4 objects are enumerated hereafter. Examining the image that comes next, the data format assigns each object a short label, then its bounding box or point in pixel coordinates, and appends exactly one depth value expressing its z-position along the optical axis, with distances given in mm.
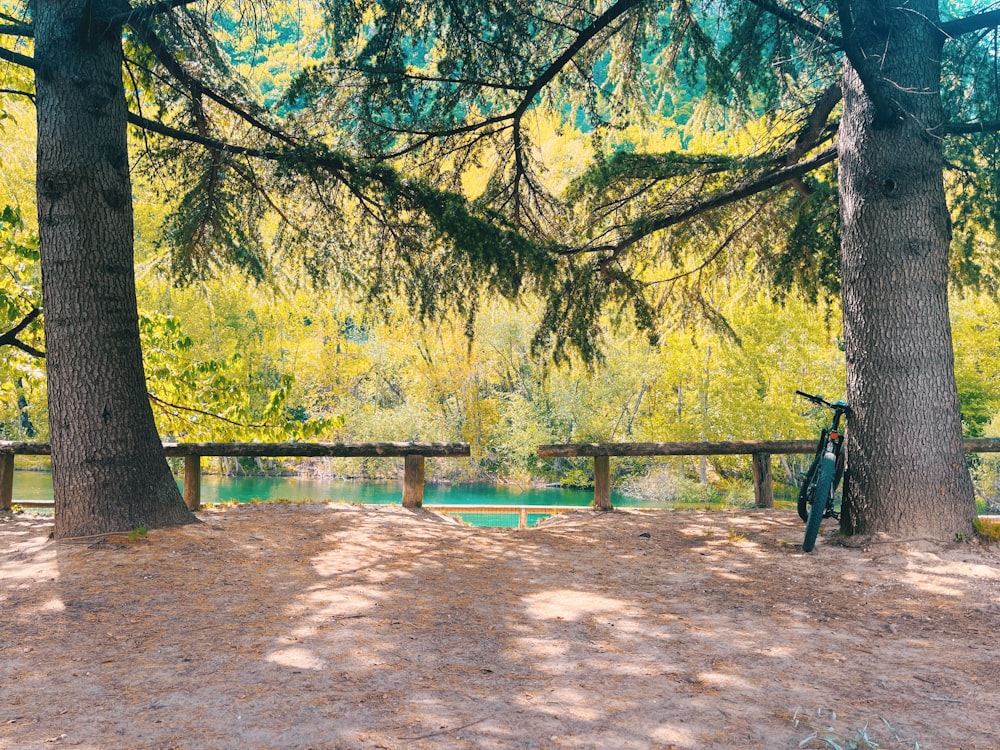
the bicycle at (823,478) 6057
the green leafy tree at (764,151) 6043
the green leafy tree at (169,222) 6121
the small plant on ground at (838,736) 2678
